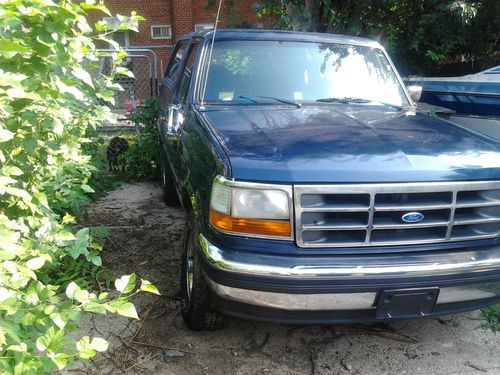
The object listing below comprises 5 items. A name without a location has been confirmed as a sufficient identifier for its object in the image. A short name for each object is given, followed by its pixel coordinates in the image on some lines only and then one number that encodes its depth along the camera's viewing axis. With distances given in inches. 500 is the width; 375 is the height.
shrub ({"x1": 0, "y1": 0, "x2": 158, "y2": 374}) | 56.7
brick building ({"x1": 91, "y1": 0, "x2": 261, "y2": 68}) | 635.5
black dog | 267.1
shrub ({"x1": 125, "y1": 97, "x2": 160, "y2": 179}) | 252.1
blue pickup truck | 85.3
